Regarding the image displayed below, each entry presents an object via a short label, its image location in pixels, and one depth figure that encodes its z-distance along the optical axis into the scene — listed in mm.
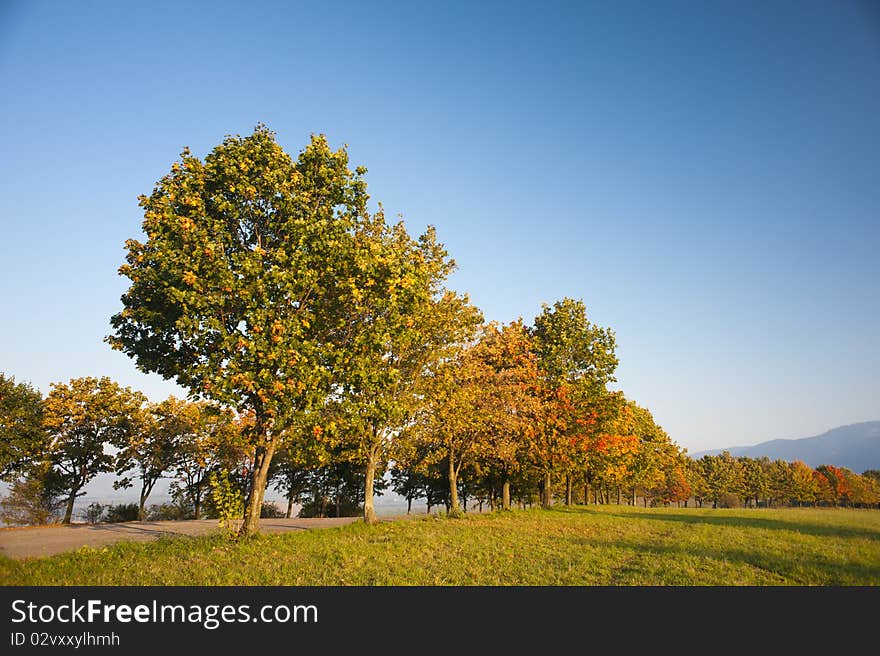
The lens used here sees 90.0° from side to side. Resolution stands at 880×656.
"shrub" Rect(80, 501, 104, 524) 40188
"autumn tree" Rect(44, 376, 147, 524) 41688
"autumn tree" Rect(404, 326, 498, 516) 27422
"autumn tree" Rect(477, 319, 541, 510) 31938
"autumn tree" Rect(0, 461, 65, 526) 37312
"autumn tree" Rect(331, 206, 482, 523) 17828
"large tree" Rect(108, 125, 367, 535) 15219
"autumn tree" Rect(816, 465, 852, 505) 101312
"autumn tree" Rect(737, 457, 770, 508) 100375
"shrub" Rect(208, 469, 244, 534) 16203
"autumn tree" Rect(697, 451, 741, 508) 99188
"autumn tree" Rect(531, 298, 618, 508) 36656
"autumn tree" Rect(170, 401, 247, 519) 45906
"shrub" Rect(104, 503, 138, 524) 41684
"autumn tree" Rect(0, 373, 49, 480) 38938
